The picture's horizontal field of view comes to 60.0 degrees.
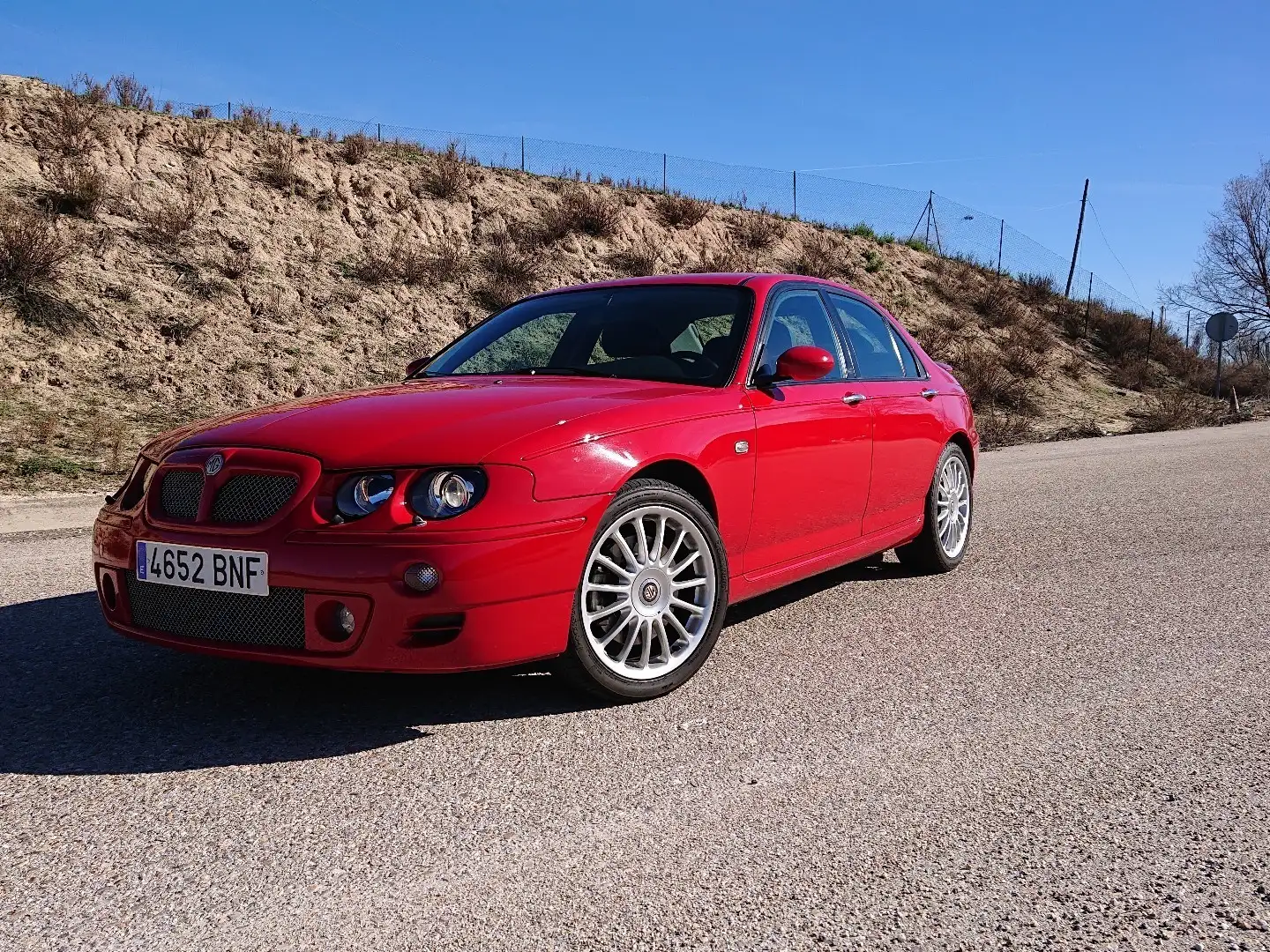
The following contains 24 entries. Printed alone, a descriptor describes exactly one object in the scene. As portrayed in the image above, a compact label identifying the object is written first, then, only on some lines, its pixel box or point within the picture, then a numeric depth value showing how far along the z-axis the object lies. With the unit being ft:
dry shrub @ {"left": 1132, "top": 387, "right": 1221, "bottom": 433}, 72.64
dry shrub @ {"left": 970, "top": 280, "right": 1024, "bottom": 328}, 109.60
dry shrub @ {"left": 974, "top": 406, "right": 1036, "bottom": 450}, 59.72
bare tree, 185.88
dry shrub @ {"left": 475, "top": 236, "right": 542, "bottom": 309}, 70.59
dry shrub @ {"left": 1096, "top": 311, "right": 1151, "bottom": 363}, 116.78
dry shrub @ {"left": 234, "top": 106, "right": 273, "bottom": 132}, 72.59
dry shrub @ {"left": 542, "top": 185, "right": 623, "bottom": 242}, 80.47
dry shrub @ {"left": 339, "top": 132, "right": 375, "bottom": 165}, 75.56
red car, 10.55
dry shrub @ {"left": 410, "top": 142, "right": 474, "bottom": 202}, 77.46
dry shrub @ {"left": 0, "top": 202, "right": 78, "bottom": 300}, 48.29
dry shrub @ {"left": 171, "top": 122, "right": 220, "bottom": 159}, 66.23
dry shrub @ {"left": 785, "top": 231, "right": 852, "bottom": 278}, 98.58
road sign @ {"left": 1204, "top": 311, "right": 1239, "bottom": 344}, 100.27
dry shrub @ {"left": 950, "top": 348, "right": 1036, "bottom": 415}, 80.69
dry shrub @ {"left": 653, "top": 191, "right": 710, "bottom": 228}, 91.66
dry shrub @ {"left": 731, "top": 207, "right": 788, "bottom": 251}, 96.02
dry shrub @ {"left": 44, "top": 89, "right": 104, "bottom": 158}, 59.36
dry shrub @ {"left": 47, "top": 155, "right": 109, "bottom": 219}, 56.18
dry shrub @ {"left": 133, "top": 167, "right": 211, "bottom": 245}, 57.93
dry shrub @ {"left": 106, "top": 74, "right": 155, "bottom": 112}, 67.51
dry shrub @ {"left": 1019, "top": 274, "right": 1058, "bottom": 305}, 123.96
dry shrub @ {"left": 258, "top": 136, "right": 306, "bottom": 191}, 68.74
